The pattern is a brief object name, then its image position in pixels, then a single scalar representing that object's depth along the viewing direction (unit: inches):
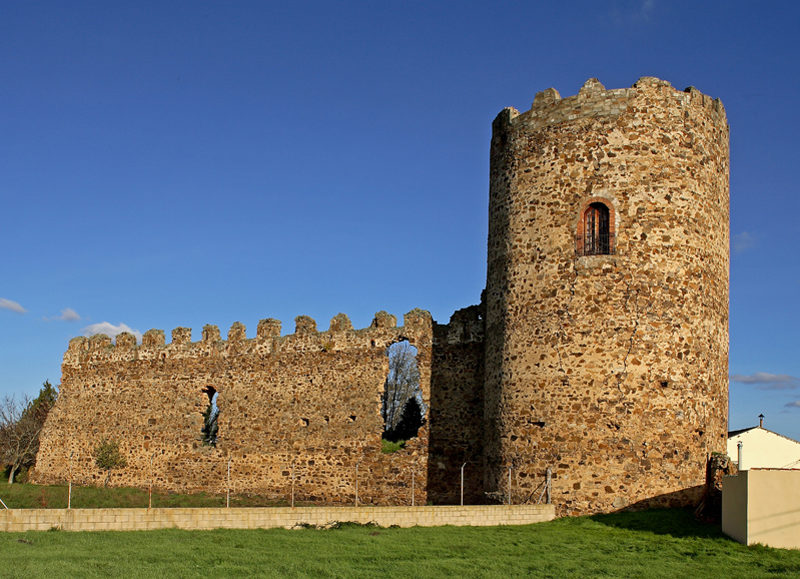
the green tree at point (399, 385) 1686.6
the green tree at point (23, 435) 1334.9
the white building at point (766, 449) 1350.9
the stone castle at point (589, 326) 681.6
